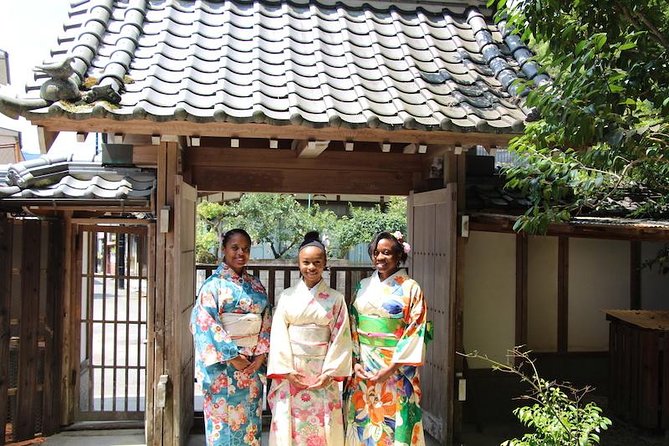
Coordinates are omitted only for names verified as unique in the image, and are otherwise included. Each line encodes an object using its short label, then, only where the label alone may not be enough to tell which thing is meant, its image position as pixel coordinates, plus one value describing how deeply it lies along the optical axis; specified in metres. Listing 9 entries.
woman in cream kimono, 4.43
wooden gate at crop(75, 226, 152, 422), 6.34
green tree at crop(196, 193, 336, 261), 19.91
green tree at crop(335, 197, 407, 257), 20.17
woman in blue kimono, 4.50
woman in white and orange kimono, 4.50
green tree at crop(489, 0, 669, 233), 3.30
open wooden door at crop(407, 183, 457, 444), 5.48
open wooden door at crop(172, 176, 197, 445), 5.19
